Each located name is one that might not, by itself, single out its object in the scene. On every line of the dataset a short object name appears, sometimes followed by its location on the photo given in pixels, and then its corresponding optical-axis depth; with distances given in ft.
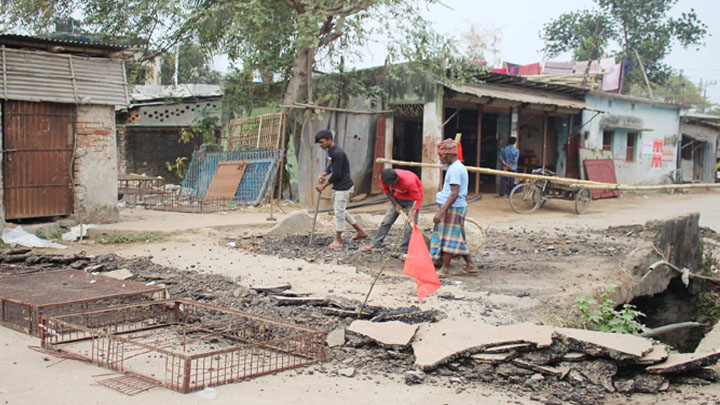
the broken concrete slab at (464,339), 13.32
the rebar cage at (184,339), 12.70
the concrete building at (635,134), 63.31
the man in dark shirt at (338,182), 28.71
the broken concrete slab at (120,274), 21.27
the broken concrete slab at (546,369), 12.94
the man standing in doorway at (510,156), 50.27
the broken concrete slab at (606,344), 12.84
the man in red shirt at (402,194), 24.23
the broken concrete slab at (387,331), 14.16
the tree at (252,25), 45.57
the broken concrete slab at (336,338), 14.71
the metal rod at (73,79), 32.81
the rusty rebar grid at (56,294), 15.66
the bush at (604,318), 17.51
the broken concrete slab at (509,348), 13.38
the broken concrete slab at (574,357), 13.23
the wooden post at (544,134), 56.48
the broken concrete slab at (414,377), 12.44
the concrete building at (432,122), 48.67
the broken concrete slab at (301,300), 17.69
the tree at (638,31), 112.98
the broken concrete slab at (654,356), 12.83
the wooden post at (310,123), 48.49
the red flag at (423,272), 16.25
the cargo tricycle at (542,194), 47.67
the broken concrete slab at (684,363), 12.66
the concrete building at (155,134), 66.18
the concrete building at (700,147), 82.64
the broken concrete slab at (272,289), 19.21
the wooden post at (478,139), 52.34
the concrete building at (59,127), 30.83
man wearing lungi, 22.08
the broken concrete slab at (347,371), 12.76
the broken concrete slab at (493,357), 13.21
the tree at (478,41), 81.73
